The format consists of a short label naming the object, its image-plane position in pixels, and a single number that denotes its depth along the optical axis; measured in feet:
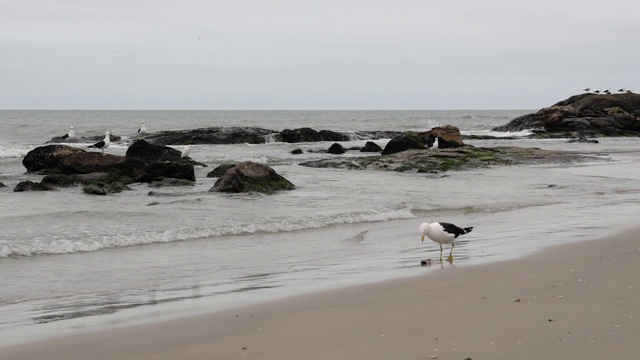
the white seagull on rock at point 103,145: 121.72
